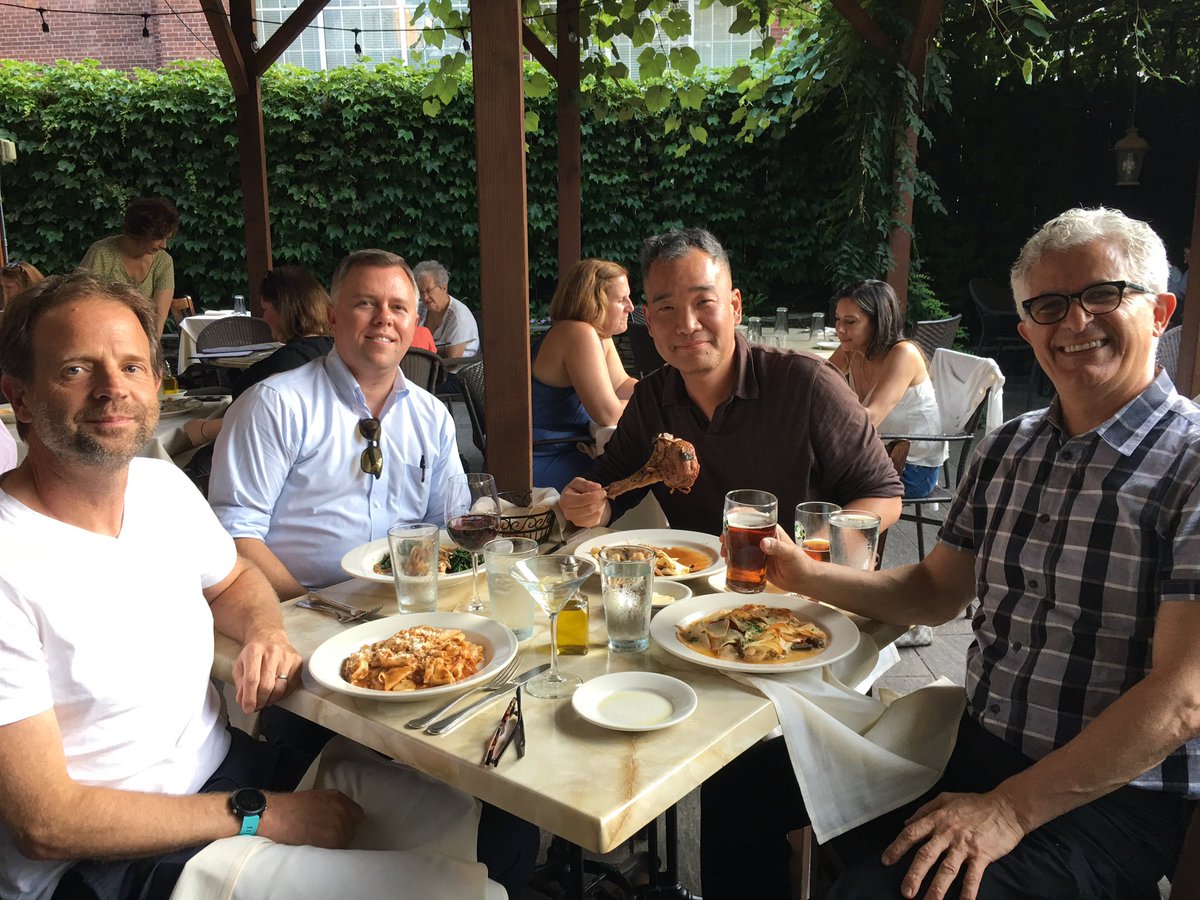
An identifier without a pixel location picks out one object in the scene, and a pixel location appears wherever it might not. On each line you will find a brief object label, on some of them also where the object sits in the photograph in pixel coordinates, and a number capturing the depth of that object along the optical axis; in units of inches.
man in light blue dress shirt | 90.4
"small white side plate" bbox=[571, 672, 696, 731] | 50.7
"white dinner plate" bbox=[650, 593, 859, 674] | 56.7
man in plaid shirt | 53.2
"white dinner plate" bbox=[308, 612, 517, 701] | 54.2
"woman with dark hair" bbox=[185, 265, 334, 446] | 137.5
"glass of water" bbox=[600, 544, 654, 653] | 59.1
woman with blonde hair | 153.9
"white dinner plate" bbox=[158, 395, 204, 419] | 150.2
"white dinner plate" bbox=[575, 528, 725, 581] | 80.1
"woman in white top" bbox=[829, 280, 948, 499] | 157.4
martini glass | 55.5
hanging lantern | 350.6
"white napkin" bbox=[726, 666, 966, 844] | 55.4
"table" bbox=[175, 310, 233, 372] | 279.1
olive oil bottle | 61.0
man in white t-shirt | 49.4
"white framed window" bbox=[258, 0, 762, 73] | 548.7
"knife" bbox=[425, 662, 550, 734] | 50.7
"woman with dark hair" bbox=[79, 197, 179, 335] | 230.7
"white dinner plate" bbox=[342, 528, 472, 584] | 73.3
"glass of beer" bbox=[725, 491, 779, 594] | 68.2
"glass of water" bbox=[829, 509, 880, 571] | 75.5
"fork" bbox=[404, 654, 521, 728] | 51.9
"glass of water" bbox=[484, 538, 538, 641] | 62.8
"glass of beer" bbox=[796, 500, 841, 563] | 76.1
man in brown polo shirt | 92.5
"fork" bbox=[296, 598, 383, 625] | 67.4
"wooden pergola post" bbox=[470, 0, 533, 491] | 100.7
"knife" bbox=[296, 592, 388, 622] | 67.9
